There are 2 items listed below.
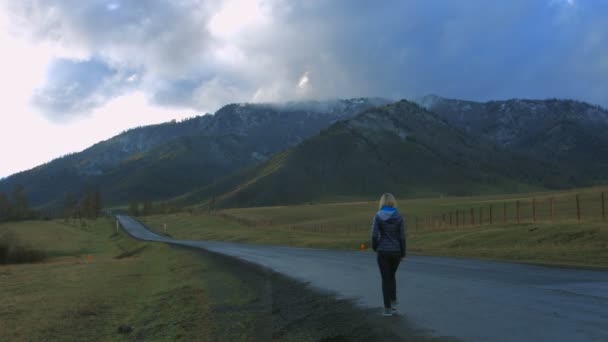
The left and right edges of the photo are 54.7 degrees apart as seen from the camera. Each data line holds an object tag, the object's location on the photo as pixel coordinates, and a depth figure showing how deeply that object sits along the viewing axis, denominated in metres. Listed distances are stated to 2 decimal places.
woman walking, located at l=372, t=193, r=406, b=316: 12.39
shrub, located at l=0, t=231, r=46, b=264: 58.73
